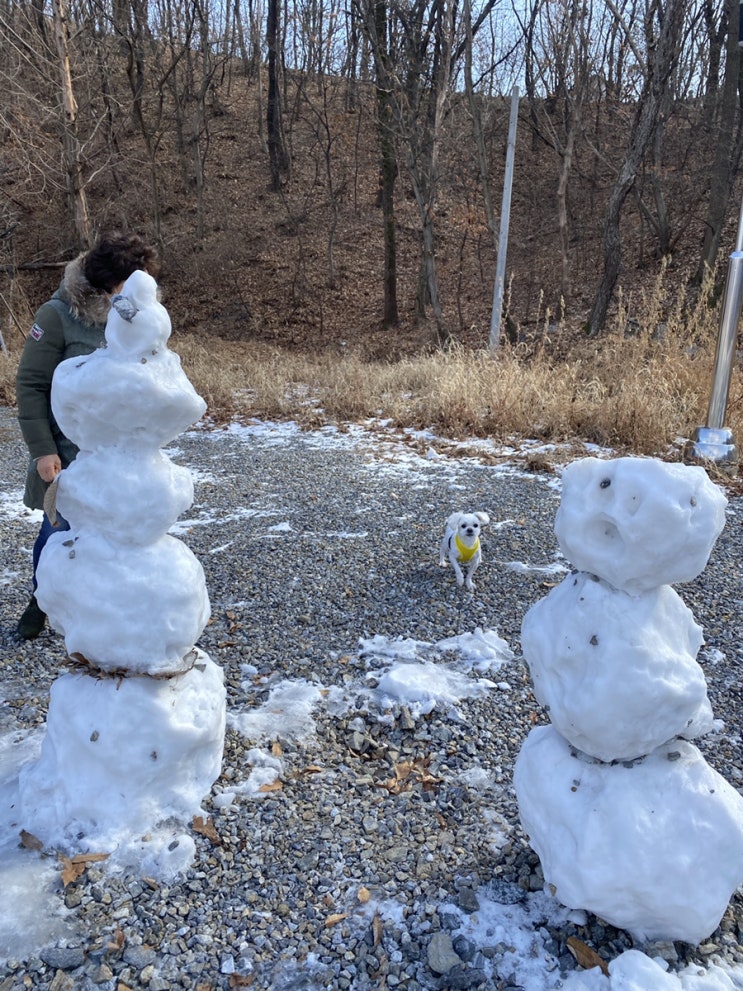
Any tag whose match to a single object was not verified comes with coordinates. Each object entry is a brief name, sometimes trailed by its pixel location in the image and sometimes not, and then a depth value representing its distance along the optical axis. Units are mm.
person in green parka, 2918
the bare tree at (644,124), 9406
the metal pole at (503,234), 10653
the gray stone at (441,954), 1825
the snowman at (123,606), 2143
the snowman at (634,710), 1650
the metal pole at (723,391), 5840
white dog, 3992
